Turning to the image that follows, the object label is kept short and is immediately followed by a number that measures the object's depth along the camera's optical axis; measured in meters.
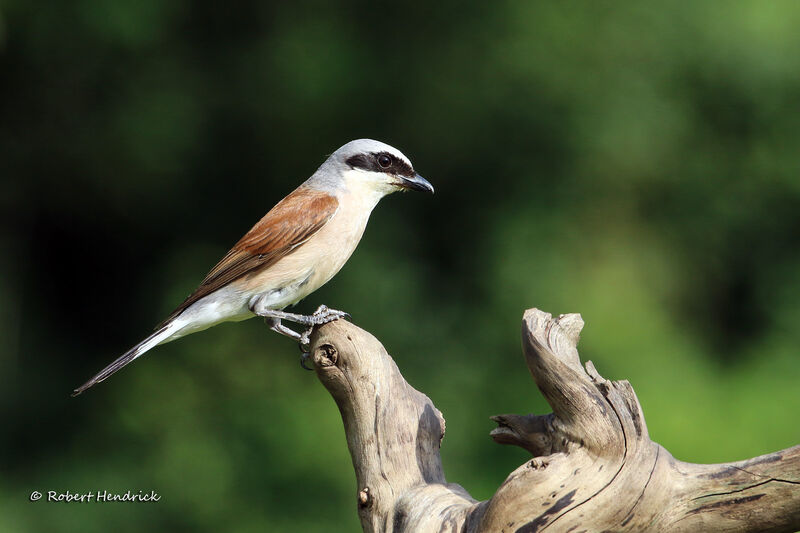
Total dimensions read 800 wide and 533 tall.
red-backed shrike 7.36
